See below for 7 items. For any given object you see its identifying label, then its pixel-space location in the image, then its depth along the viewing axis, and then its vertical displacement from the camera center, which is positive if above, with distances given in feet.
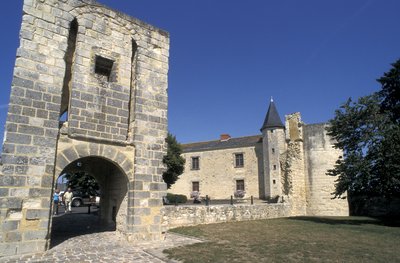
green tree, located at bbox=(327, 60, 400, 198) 39.40 +5.42
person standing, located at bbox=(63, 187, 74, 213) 50.67 -2.54
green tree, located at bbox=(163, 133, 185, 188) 76.48 +6.54
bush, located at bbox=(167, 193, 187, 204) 73.56 -3.14
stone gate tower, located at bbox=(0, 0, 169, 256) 19.90 +5.62
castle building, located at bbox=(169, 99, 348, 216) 61.82 +5.42
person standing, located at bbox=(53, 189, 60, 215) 39.87 -2.76
